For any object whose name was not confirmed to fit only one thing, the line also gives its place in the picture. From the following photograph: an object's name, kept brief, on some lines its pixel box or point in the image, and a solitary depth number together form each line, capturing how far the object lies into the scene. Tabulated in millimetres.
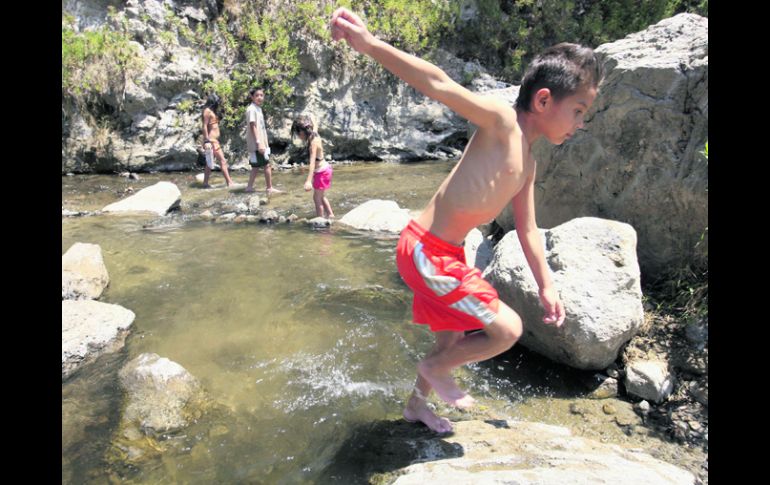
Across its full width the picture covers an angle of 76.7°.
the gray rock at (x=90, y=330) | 3432
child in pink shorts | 7184
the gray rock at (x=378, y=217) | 6887
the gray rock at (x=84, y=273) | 4449
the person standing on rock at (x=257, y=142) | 9242
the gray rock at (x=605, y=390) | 3160
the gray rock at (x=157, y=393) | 2816
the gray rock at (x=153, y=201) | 7927
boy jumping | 2062
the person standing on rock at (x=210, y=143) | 9867
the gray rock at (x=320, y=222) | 7035
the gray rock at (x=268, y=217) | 7227
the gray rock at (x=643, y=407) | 3008
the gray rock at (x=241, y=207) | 8031
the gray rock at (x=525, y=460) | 2104
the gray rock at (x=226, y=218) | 7419
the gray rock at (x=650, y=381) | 3080
